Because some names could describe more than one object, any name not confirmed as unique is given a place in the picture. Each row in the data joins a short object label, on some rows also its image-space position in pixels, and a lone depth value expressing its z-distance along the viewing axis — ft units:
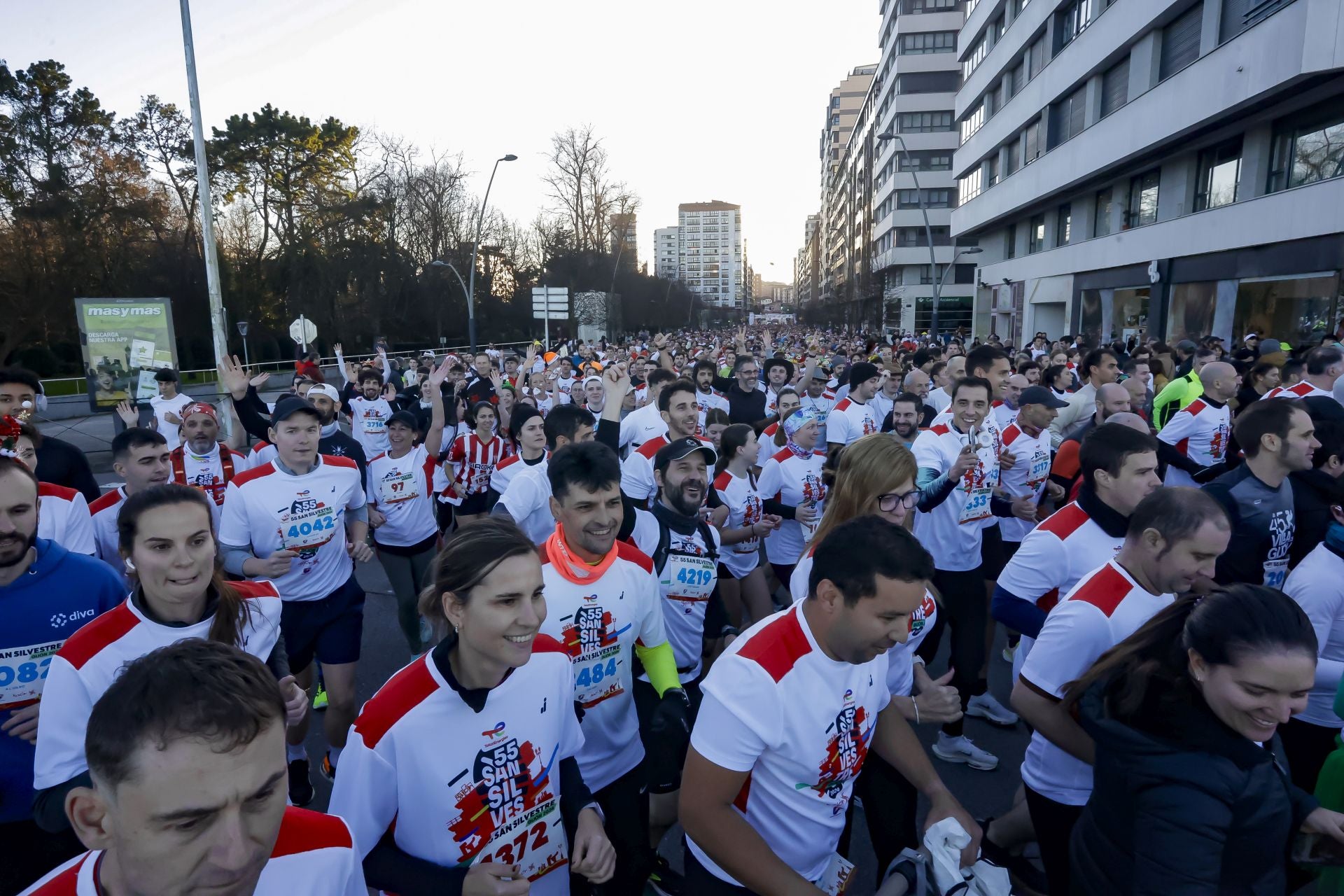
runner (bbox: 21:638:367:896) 4.34
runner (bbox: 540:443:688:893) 10.11
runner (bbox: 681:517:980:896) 6.95
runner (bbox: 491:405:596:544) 14.88
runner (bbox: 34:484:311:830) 7.57
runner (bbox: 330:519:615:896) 6.89
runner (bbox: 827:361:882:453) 25.13
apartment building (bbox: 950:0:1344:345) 55.01
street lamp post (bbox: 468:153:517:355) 98.94
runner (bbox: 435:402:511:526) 23.13
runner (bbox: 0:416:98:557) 12.64
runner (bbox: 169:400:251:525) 19.70
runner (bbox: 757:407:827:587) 18.71
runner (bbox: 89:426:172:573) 14.83
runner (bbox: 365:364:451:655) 19.36
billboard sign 52.75
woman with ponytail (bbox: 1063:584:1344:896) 6.07
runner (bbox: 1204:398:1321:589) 12.62
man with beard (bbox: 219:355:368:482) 19.72
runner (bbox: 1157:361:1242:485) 20.76
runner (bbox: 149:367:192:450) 26.99
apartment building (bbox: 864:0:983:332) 186.50
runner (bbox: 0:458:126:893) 8.87
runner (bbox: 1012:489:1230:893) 8.62
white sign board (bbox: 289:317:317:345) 73.87
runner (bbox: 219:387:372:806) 14.05
